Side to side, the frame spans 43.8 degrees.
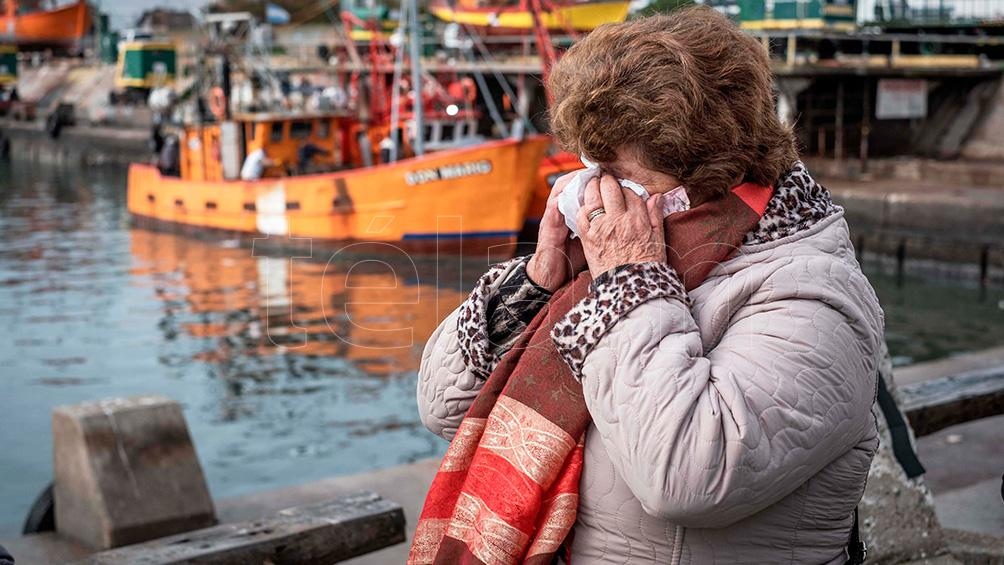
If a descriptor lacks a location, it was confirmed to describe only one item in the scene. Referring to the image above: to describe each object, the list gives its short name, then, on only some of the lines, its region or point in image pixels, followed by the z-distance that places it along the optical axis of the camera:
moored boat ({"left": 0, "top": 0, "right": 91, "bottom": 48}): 61.38
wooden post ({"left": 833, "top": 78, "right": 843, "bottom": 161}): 21.11
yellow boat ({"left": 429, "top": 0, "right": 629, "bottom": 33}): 30.20
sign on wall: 21.30
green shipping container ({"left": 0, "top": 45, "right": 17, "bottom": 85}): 54.25
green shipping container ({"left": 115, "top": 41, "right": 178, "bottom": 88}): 46.12
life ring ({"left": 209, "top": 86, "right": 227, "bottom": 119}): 22.77
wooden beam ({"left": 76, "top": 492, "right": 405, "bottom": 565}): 3.58
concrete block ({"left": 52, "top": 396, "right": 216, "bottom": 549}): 4.75
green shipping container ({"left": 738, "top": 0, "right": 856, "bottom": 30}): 23.00
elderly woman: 1.65
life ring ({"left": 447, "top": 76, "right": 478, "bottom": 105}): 24.09
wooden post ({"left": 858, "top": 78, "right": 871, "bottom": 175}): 20.34
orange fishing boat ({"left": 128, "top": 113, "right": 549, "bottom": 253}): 19.20
